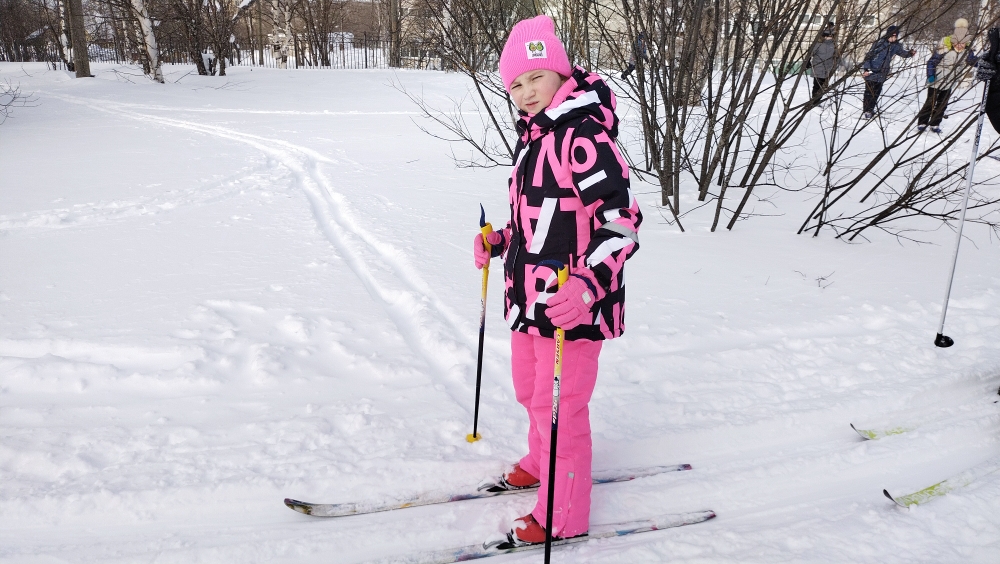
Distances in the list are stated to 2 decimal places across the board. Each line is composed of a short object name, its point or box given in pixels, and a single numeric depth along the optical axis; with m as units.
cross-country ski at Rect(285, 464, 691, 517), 2.29
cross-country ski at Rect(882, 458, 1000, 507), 2.37
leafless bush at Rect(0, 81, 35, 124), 12.46
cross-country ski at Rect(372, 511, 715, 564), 2.11
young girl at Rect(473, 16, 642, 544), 1.89
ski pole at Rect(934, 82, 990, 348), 3.47
